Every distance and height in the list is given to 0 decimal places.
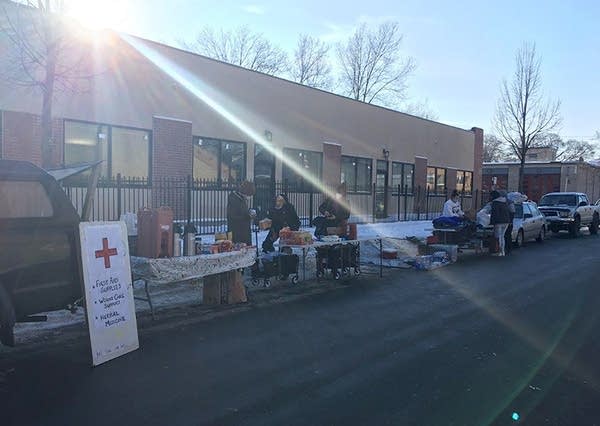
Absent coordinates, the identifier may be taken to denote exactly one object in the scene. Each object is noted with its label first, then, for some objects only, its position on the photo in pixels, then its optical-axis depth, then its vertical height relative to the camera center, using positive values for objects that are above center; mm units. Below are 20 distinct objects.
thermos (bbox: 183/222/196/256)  8164 -896
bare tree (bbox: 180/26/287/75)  46594 +10892
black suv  4797 -593
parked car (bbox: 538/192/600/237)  22438 -885
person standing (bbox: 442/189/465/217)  15383 -545
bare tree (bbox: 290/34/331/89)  47438 +10369
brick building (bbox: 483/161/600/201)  47625 +1399
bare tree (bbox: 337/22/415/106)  45719 +9811
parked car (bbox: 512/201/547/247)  17844 -1149
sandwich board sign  5277 -1093
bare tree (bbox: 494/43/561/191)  29250 +3624
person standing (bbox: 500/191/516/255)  16086 -1315
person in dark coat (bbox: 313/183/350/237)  11141 -542
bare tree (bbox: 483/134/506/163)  75869 +5822
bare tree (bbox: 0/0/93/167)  11258 +3113
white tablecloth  6531 -1057
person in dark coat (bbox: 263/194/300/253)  10492 -623
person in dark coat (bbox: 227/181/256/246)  9203 -478
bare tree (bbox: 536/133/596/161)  68625 +5855
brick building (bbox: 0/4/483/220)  14805 +2144
